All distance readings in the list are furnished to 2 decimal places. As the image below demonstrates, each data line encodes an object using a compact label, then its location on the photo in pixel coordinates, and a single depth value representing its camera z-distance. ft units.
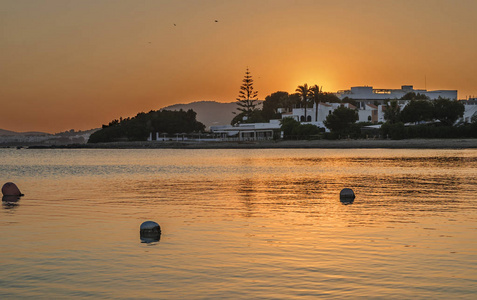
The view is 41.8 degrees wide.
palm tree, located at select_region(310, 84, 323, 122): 624.18
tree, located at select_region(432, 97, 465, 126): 487.20
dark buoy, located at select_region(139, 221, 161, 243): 70.03
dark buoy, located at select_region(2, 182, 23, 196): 120.67
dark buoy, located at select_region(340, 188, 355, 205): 110.83
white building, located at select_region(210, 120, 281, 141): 631.97
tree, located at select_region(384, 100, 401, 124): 500.74
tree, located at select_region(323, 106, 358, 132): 537.65
